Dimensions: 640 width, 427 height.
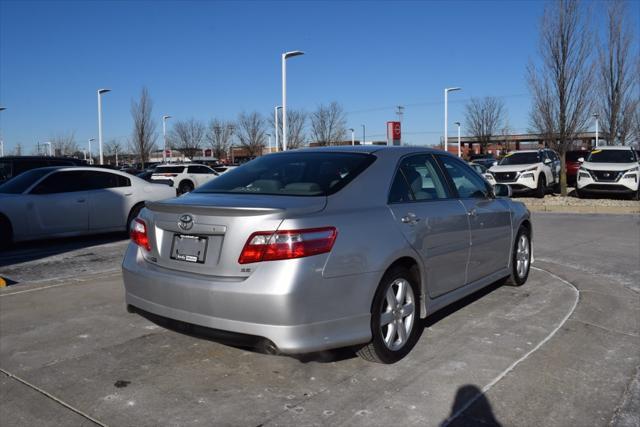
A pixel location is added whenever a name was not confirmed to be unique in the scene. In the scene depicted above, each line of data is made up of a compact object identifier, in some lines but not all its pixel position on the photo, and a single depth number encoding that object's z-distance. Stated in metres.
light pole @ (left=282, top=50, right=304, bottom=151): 23.86
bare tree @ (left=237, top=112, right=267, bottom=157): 53.41
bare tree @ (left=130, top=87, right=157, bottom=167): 41.03
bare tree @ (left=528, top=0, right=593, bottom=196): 17.03
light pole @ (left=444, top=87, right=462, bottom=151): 35.01
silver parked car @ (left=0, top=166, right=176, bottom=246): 9.43
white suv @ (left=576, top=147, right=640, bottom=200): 17.16
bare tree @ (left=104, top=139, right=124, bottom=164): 83.38
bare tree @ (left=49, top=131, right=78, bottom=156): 78.30
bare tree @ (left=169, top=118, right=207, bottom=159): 63.12
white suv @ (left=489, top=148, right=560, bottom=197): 18.06
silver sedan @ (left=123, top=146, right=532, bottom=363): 3.33
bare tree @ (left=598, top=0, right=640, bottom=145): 23.28
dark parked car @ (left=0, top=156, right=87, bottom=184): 14.24
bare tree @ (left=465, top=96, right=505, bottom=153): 58.09
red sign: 17.30
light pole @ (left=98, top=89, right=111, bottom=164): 33.96
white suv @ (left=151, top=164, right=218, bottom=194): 25.61
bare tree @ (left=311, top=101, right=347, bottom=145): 47.25
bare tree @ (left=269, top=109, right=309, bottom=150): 47.38
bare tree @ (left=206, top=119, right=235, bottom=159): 60.66
